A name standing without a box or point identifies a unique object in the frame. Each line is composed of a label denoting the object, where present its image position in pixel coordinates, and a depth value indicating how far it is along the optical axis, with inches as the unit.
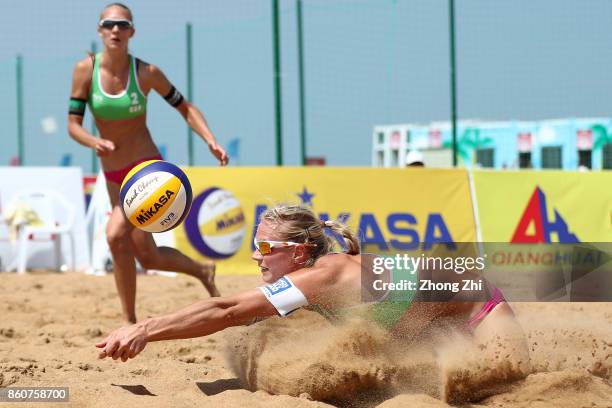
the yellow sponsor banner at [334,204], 738.2
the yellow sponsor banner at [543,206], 793.6
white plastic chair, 759.1
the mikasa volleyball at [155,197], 364.5
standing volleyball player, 428.1
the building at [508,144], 1230.2
